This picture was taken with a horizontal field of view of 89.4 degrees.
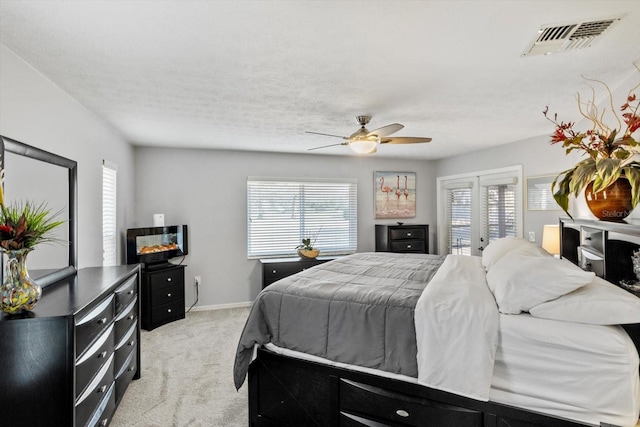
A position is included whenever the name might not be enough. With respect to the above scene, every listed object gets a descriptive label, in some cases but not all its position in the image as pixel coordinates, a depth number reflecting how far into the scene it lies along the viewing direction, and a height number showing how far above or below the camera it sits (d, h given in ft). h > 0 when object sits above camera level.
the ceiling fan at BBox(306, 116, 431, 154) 9.77 +2.33
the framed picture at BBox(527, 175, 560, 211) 13.51 +0.82
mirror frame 6.34 +0.69
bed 4.81 -2.39
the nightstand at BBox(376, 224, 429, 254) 18.07 -1.40
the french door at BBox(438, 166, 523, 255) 15.30 +0.22
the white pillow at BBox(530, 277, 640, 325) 4.68 -1.42
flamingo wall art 19.53 +1.20
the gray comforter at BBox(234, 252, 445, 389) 6.06 -2.17
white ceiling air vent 5.54 +3.23
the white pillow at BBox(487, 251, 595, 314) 5.16 -1.15
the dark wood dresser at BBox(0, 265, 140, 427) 5.03 -2.40
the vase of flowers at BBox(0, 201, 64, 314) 5.22 -0.70
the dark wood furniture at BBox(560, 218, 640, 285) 5.29 -0.66
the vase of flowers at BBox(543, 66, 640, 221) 4.99 +0.58
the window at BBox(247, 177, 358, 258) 17.22 -0.04
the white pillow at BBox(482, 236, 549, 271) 7.64 -0.90
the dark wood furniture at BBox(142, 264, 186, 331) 13.58 -3.52
